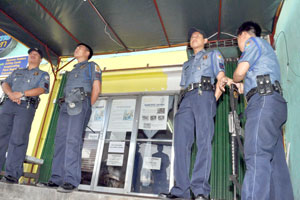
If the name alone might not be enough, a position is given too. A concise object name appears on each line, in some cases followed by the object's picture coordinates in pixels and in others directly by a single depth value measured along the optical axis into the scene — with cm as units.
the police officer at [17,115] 247
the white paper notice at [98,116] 524
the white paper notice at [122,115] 508
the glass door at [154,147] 452
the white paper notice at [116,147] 494
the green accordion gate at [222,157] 375
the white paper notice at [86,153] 513
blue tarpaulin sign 688
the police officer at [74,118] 213
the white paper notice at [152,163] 462
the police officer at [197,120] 194
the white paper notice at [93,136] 514
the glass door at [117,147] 469
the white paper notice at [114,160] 487
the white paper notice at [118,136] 500
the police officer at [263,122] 148
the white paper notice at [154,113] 487
